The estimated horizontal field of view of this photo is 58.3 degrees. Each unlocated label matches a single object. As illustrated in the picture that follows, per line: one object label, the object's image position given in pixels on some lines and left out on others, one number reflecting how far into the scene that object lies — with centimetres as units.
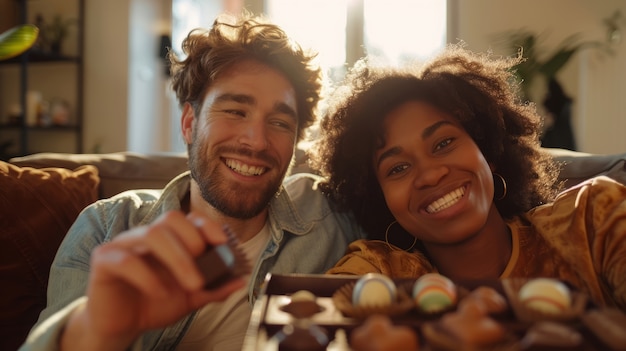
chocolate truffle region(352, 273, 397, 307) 73
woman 115
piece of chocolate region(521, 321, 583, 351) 57
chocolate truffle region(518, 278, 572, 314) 68
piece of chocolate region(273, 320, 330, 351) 60
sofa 137
